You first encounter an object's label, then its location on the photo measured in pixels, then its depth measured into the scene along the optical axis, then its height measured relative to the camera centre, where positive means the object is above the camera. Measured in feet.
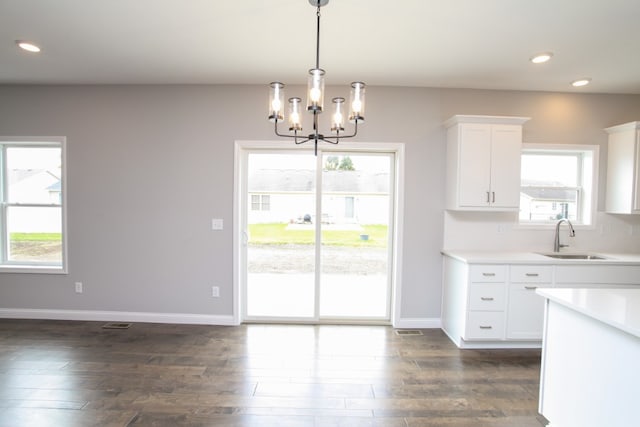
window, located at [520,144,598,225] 11.80 +0.78
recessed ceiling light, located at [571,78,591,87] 10.37 +4.26
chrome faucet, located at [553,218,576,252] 11.34 -1.08
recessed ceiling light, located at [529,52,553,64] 8.66 +4.27
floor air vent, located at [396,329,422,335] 11.01 -4.67
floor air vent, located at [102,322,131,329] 11.10 -4.69
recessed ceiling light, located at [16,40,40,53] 8.46 +4.21
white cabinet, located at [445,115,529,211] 10.37 +1.41
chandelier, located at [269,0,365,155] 5.65 +1.93
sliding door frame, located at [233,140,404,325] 11.29 -0.04
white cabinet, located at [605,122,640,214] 10.60 +1.35
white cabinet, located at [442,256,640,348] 9.70 -2.72
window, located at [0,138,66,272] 12.00 -0.40
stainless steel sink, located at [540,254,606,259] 11.01 -1.81
